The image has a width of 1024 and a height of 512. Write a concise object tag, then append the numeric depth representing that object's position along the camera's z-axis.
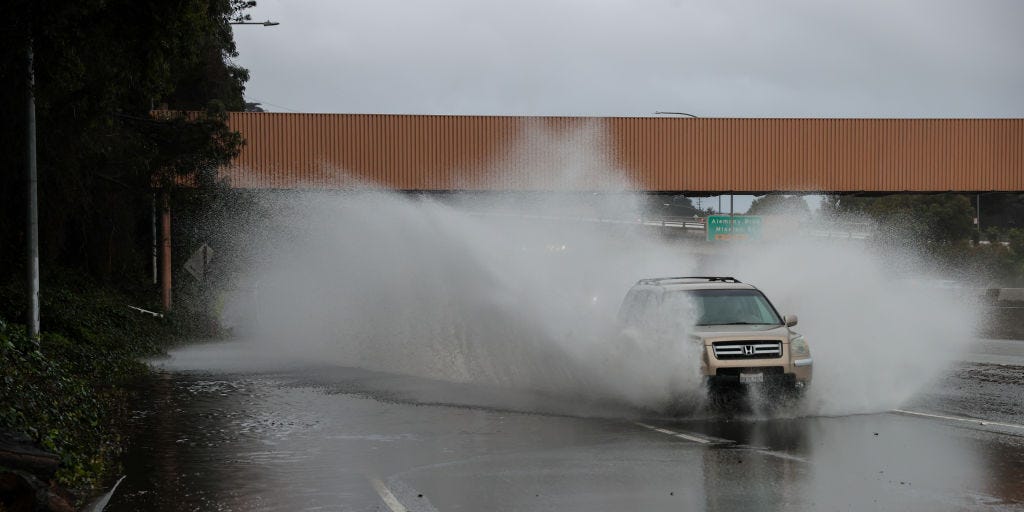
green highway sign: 55.16
